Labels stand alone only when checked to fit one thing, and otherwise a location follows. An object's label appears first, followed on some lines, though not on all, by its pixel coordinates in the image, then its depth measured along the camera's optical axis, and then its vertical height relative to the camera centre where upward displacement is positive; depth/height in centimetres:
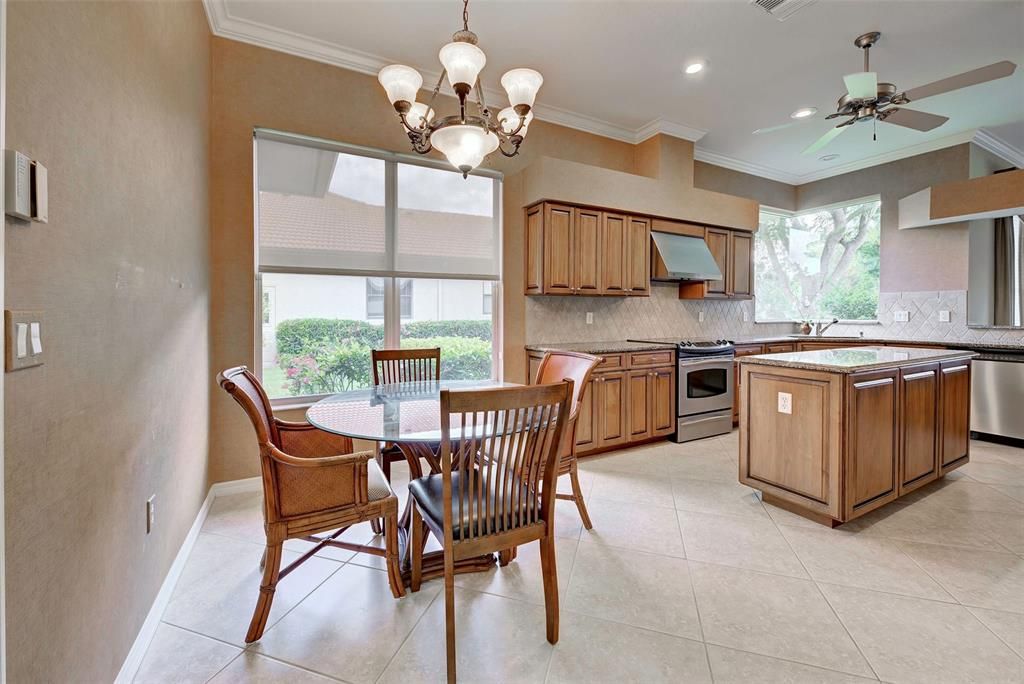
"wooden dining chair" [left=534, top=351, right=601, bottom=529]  225 -27
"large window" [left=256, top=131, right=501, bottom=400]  303 +56
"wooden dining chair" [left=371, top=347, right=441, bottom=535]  287 -23
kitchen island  237 -58
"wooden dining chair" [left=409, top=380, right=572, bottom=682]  139 -56
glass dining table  165 -38
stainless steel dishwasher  387 -60
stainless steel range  408 -56
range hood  426 +74
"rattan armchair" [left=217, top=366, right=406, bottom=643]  158 -66
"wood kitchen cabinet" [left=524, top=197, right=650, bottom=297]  371 +74
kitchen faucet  525 +3
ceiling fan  252 +154
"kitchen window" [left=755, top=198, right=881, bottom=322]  533 +91
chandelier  187 +112
